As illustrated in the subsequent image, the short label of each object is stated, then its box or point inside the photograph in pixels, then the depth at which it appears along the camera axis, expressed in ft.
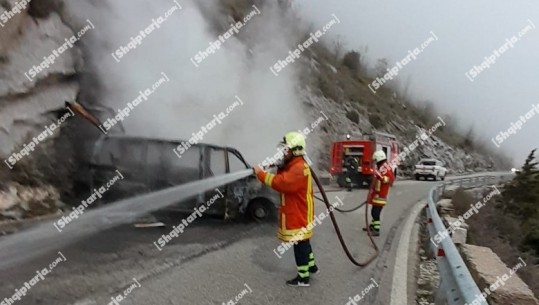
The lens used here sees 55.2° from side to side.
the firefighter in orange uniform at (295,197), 17.58
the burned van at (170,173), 26.68
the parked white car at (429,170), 112.37
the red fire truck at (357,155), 74.54
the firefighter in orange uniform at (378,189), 30.17
